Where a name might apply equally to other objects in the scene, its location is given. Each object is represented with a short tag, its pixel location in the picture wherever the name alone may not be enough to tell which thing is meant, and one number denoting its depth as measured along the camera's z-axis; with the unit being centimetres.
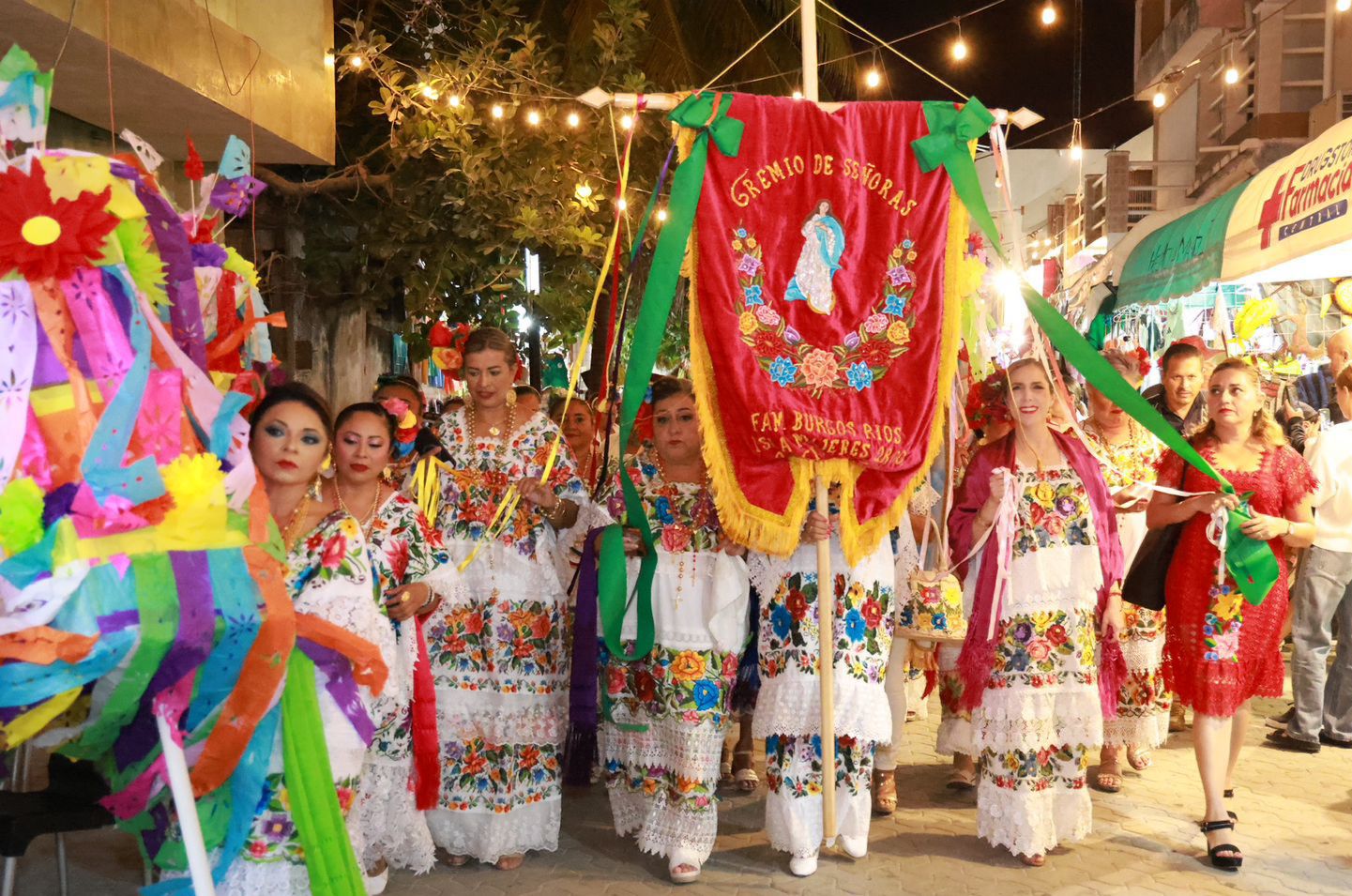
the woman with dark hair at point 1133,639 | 568
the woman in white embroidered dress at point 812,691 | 444
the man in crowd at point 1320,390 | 811
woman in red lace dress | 464
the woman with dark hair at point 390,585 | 390
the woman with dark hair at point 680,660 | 448
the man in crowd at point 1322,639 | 622
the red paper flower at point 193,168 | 322
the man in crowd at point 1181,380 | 589
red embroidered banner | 440
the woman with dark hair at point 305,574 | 312
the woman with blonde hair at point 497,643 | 460
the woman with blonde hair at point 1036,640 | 458
